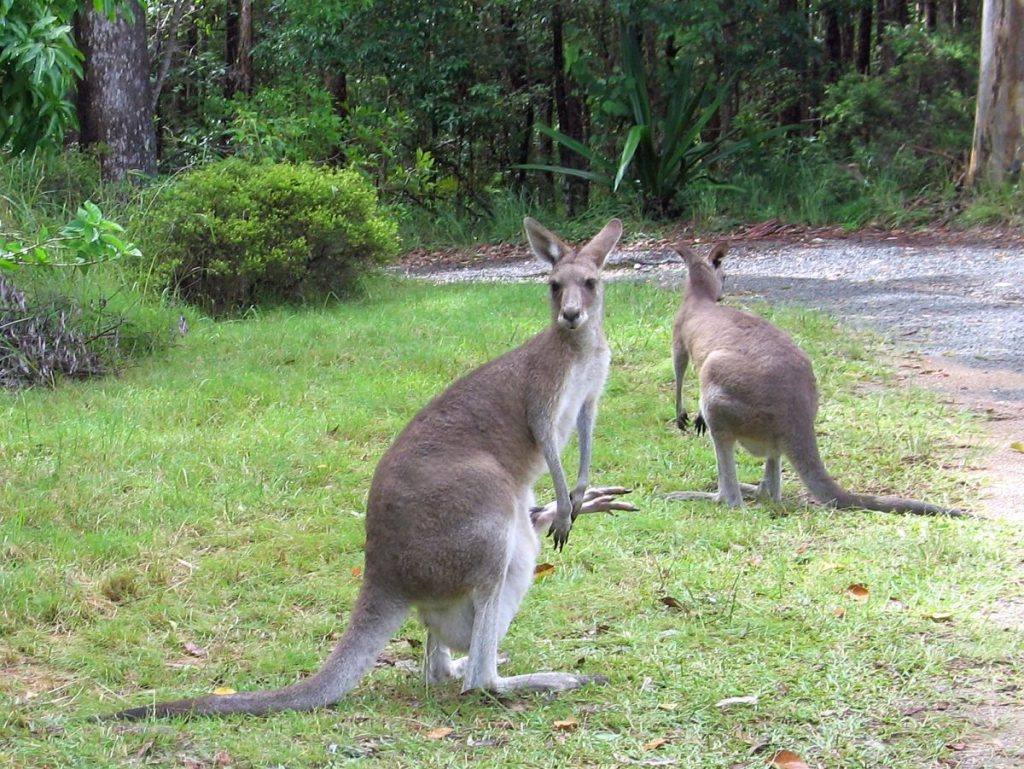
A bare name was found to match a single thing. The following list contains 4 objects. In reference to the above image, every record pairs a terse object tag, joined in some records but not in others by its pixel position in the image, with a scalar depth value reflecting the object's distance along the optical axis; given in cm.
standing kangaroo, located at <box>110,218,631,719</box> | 384
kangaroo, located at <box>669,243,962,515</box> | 563
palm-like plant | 1433
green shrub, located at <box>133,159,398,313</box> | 1004
